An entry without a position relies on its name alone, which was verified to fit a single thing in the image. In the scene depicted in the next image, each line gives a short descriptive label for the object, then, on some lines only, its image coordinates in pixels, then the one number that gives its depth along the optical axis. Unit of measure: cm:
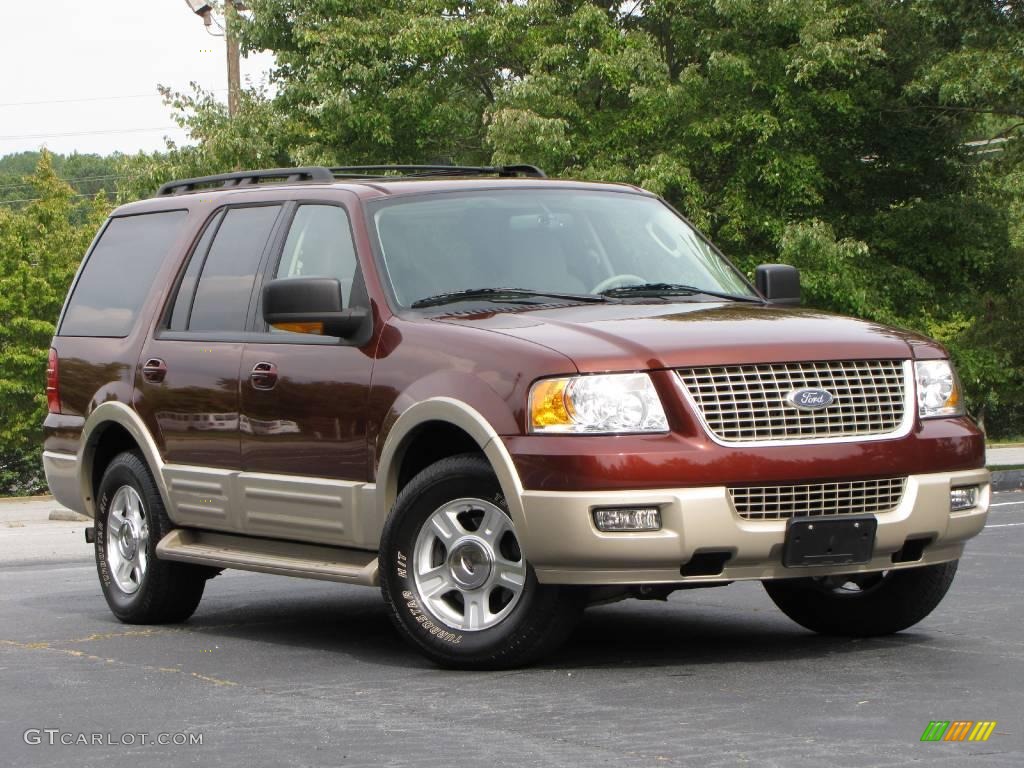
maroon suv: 658
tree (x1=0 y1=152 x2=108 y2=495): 5200
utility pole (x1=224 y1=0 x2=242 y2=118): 3070
